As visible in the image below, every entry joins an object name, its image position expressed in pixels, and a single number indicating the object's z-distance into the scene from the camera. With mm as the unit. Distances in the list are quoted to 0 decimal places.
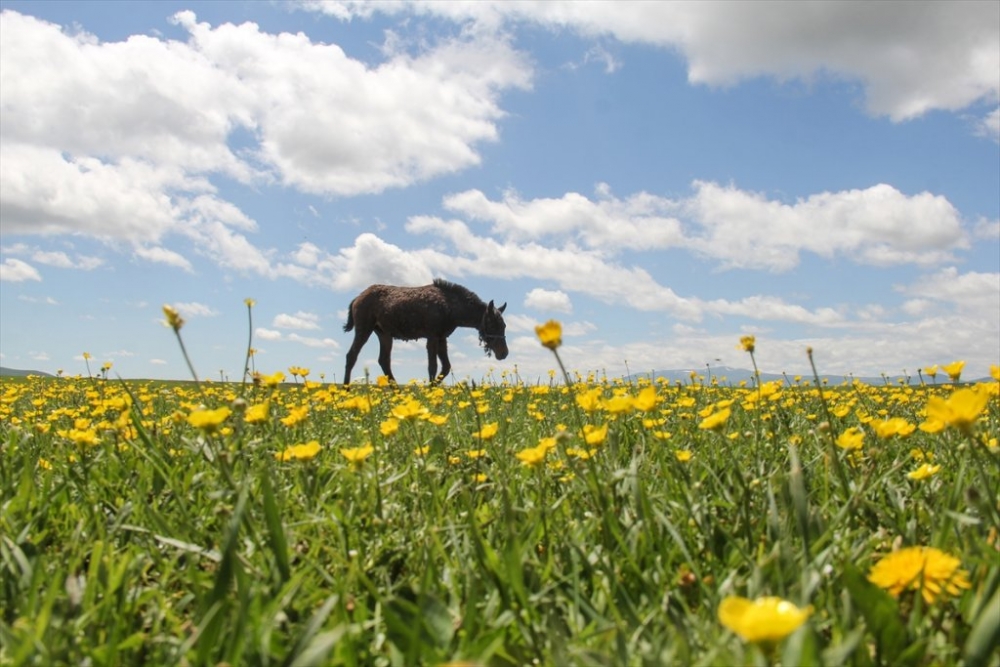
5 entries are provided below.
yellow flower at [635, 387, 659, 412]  2180
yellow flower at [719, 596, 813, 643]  848
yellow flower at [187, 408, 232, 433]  1911
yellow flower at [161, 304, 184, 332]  1984
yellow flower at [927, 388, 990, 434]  1421
